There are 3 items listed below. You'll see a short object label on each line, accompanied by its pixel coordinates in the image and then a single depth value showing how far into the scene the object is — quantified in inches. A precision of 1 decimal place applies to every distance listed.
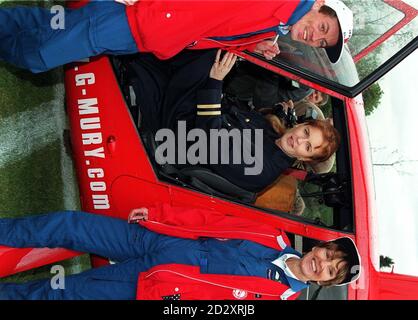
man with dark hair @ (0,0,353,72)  88.4
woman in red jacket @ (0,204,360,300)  95.7
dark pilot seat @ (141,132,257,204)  109.0
